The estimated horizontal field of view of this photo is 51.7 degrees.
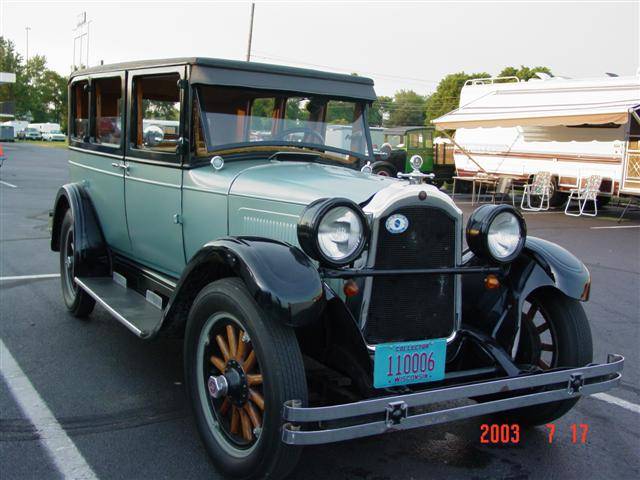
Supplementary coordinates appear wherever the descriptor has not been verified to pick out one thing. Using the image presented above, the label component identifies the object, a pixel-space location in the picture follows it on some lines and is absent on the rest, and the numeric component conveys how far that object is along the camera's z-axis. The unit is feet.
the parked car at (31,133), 200.85
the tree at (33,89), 204.74
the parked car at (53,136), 204.74
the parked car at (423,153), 69.15
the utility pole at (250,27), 108.88
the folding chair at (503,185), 55.93
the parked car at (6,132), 139.33
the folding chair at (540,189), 53.88
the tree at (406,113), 291.99
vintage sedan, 9.26
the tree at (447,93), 212.64
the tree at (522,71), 178.09
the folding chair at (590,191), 49.73
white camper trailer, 46.93
